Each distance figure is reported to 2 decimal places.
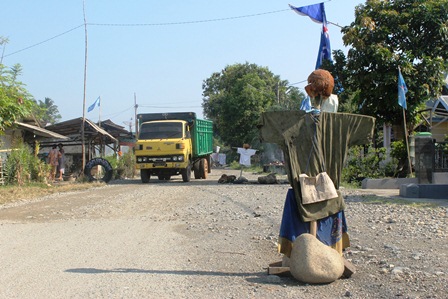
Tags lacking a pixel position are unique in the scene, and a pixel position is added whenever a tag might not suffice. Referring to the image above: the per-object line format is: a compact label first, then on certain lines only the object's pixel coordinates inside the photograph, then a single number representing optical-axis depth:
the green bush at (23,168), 18.81
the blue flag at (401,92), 16.12
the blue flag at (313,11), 21.08
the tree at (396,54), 17.98
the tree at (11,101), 15.29
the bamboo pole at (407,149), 17.08
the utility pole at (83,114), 25.14
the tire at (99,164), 22.41
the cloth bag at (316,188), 5.04
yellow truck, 21.36
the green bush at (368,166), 18.92
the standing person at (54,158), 24.02
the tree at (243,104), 48.06
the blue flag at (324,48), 20.85
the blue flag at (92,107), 39.25
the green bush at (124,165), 26.78
